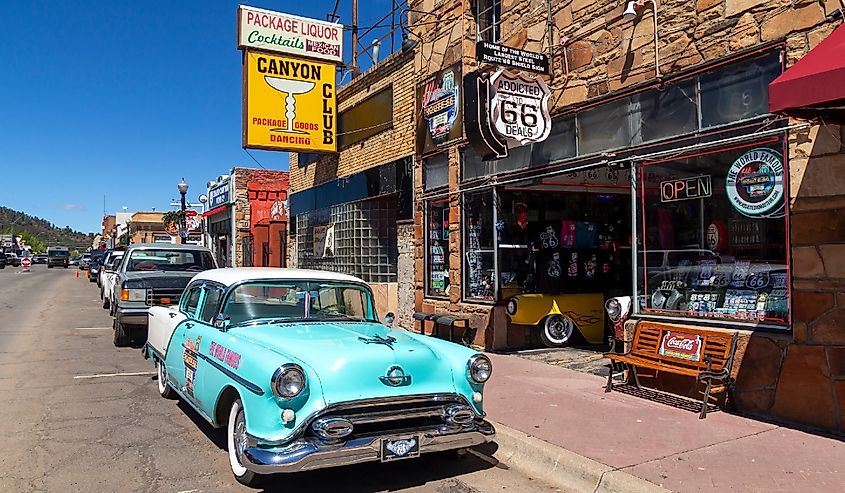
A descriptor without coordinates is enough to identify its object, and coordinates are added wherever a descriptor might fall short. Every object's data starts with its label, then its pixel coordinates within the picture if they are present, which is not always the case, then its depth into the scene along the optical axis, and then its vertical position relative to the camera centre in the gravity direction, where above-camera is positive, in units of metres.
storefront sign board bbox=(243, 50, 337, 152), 14.66 +3.68
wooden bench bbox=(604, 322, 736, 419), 6.51 -1.05
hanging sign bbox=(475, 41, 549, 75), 8.70 +2.78
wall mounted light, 7.88 +3.00
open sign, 7.23 +0.78
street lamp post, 24.65 +2.88
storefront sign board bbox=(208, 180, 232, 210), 27.55 +3.04
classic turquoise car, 4.37 -0.86
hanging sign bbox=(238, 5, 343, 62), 14.40 +5.18
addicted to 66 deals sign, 9.09 +2.14
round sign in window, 6.36 +0.73
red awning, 4.87 +1.32
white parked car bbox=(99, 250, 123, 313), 16.65 -0.36
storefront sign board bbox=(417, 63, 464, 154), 11.58 +2.76
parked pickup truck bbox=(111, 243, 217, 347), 11.12 -0.26
